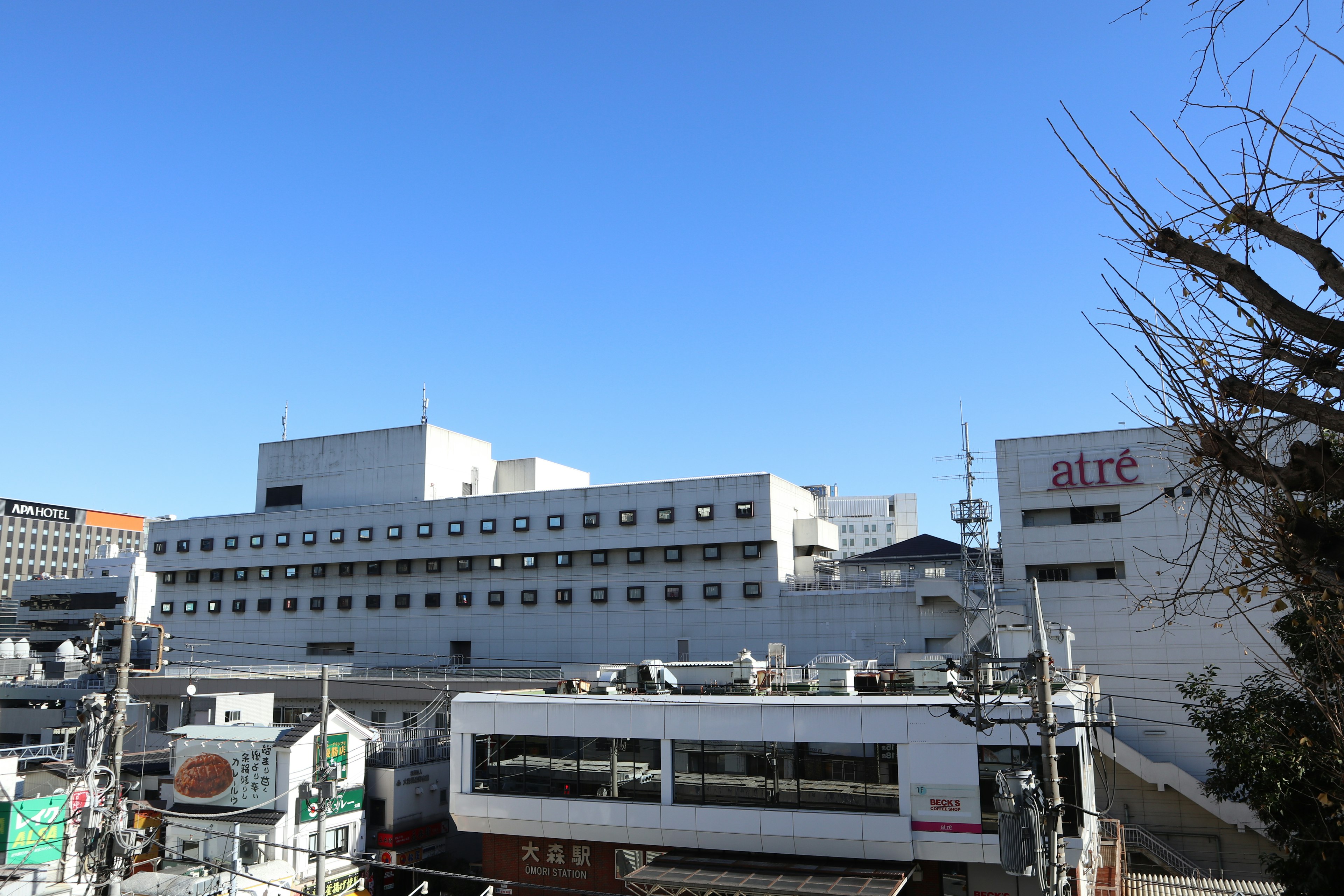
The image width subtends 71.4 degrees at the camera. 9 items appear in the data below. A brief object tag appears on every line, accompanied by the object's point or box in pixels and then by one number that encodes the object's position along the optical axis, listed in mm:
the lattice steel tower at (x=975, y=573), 42062
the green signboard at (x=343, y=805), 32531
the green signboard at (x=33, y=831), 27984
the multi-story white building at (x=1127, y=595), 40656
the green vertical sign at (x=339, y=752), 33719
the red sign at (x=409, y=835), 35219
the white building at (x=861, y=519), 159875
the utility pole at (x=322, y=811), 22609
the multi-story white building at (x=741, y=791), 25734
